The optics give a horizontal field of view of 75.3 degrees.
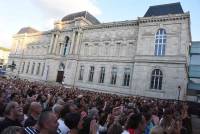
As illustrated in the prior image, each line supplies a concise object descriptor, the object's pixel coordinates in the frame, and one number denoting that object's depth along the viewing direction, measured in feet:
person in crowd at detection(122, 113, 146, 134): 11.21
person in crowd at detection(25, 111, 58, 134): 8.22
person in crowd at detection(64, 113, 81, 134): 9.46
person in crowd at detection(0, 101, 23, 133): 9.88
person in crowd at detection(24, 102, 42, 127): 11.87
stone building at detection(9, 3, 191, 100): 66.26
